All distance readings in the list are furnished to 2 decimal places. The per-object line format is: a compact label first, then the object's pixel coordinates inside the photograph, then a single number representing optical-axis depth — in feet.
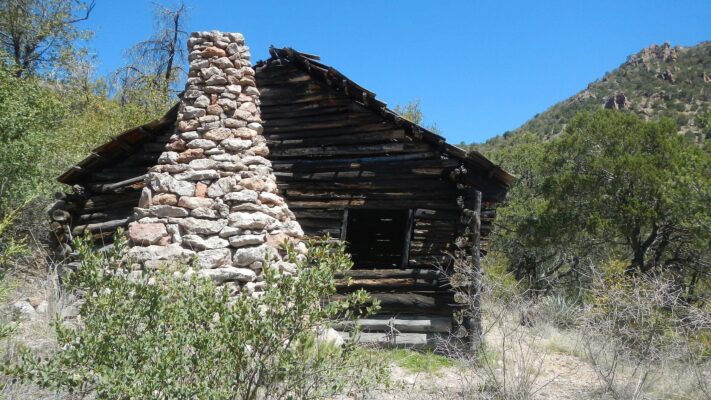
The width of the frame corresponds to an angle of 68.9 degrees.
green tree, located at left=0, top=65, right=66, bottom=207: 36.24
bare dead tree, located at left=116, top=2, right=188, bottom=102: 64.90
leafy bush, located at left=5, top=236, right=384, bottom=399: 11.89
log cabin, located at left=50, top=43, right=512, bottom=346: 26.48
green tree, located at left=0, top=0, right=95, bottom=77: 57.93
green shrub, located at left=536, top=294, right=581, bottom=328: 33.89
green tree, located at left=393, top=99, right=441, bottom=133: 80.07
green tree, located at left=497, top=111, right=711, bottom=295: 45.73
